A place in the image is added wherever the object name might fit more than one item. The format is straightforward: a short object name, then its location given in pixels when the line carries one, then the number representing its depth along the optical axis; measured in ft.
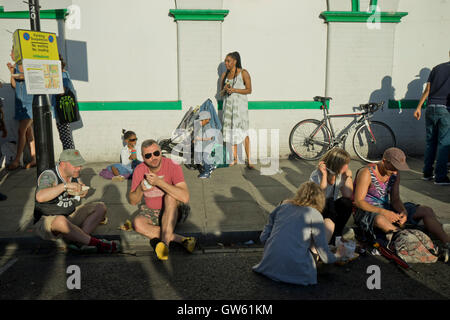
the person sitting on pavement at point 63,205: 14.35
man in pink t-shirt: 15.05
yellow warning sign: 16.25
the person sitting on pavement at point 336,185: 15.26
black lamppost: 17.52
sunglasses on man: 15.02
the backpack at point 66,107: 23.67
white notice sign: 16.63
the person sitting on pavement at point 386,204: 15.14
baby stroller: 25.68
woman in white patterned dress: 26.05
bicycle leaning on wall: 28.50
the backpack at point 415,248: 14.08
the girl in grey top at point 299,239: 12.05
